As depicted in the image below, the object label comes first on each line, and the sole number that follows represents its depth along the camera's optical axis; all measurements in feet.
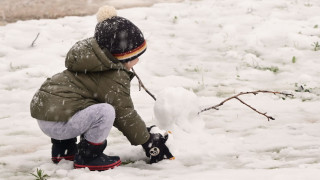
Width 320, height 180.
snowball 22.68
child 18.70
